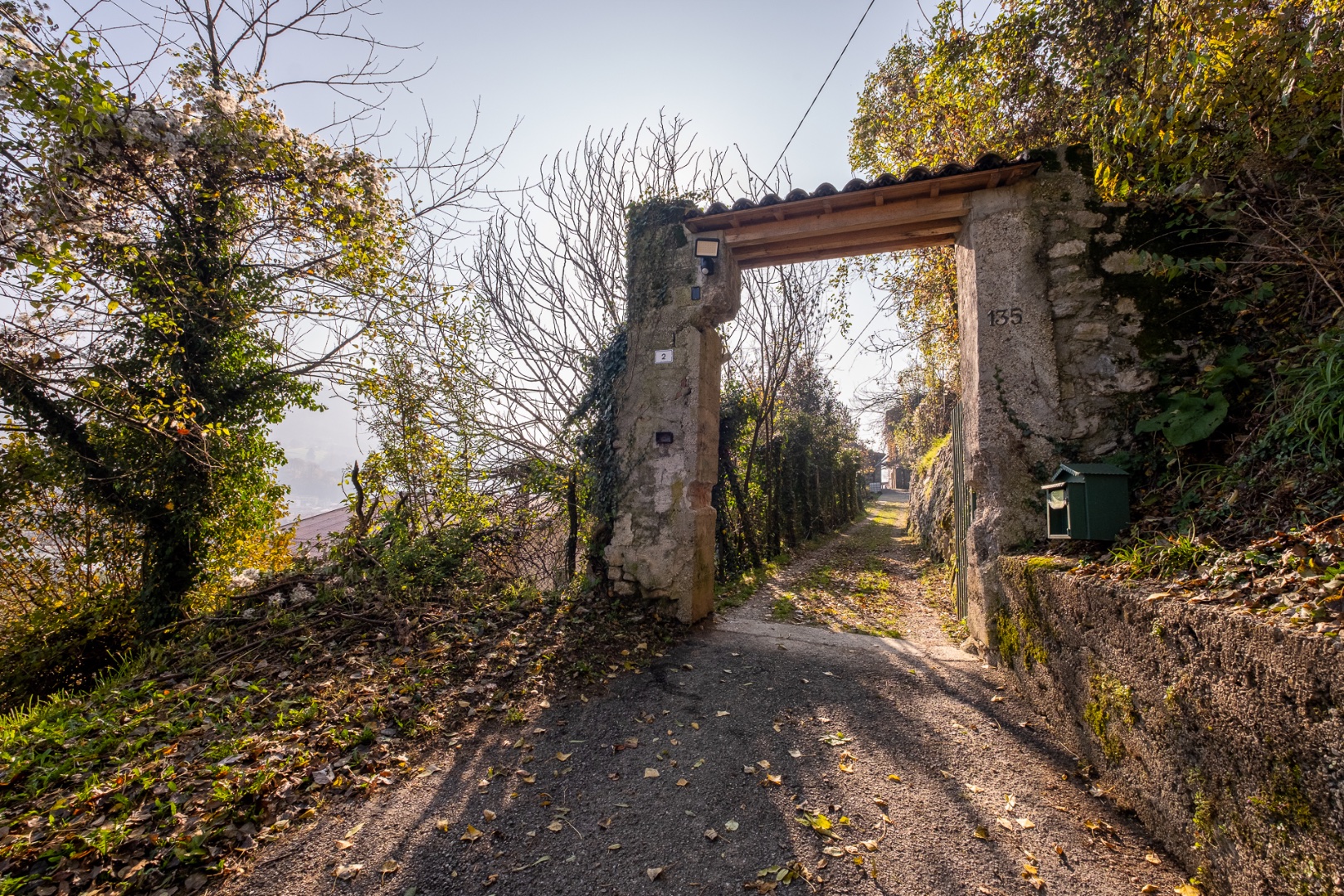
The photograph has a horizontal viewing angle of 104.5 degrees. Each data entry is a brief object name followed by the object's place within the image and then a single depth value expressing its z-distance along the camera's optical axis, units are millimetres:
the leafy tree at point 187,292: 4125
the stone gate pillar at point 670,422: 4648
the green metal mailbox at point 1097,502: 3127
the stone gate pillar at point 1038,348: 3883
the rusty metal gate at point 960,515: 5008
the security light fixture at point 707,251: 4719
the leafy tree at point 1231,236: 2486
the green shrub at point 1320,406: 2209
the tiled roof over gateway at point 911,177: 4047
